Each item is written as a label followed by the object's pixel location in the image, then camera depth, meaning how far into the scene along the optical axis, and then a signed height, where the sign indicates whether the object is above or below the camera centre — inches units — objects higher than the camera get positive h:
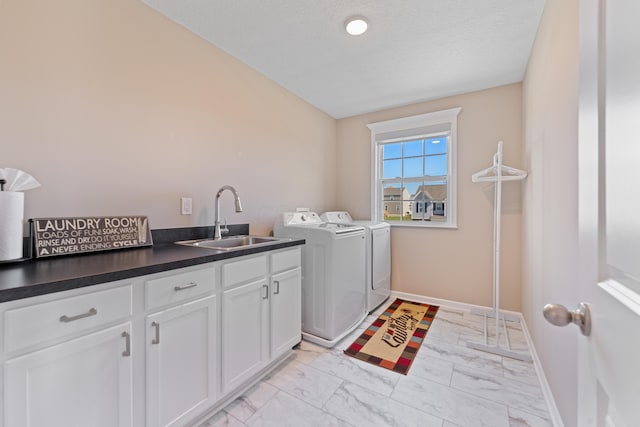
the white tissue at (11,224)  43.3 -1.8
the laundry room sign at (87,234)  49.8 -4.5
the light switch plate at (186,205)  75.3 +2.2
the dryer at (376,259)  109.1 -20.1
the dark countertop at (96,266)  34.1 -8.9
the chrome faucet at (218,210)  78.4 +0.8
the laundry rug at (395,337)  79.8 -43.6
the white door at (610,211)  15.5 +0.1
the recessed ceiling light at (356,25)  71.2 +51.8
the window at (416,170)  120.2 +21.2
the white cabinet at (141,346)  34.1 -22.5
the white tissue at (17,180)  44.6 +5.7
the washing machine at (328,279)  87.1 -22.7
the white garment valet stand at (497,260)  81.0 -16.0
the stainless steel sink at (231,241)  73.3 -8.6
